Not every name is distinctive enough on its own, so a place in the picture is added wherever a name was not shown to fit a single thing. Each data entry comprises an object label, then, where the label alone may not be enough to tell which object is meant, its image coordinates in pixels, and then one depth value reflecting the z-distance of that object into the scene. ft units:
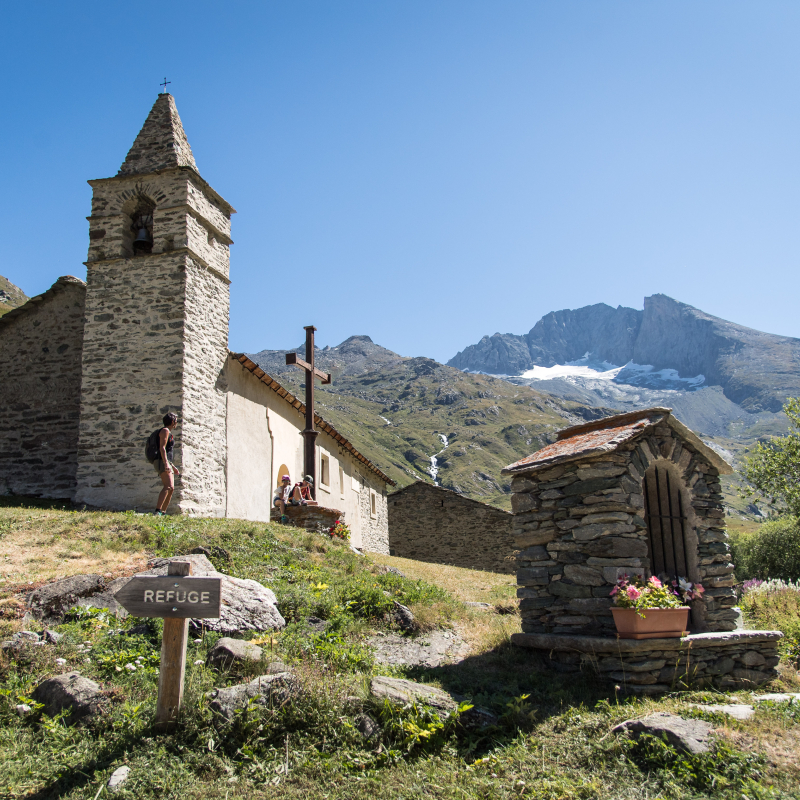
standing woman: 36.14
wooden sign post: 15.47
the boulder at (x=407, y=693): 17.13
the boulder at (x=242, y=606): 21.94
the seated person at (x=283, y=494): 46.27
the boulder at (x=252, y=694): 15.70
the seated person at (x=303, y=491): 46.60
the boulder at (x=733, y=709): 17.90
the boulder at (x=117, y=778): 13.26
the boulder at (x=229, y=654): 18.45
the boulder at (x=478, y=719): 17.15
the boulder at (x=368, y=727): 15.97
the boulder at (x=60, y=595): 21.22
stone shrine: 22.21
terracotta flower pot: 21.17
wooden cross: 49.29
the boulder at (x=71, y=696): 15.69
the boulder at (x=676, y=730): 15.25
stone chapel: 42.52
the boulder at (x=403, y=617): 26.73
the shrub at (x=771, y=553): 64.08
